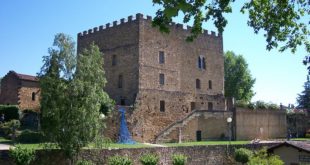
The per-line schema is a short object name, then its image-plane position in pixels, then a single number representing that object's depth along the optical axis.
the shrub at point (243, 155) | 28.28
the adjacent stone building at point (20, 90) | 37.88
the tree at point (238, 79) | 56.31
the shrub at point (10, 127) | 27.23
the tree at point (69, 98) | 19.44
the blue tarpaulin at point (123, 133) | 31.12
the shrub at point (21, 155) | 18.83
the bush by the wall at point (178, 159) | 24.78
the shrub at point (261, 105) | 41.22
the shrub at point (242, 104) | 40.11
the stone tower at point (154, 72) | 35.84
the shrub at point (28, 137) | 26.39
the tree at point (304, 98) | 59.84
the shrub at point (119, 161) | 21.70
